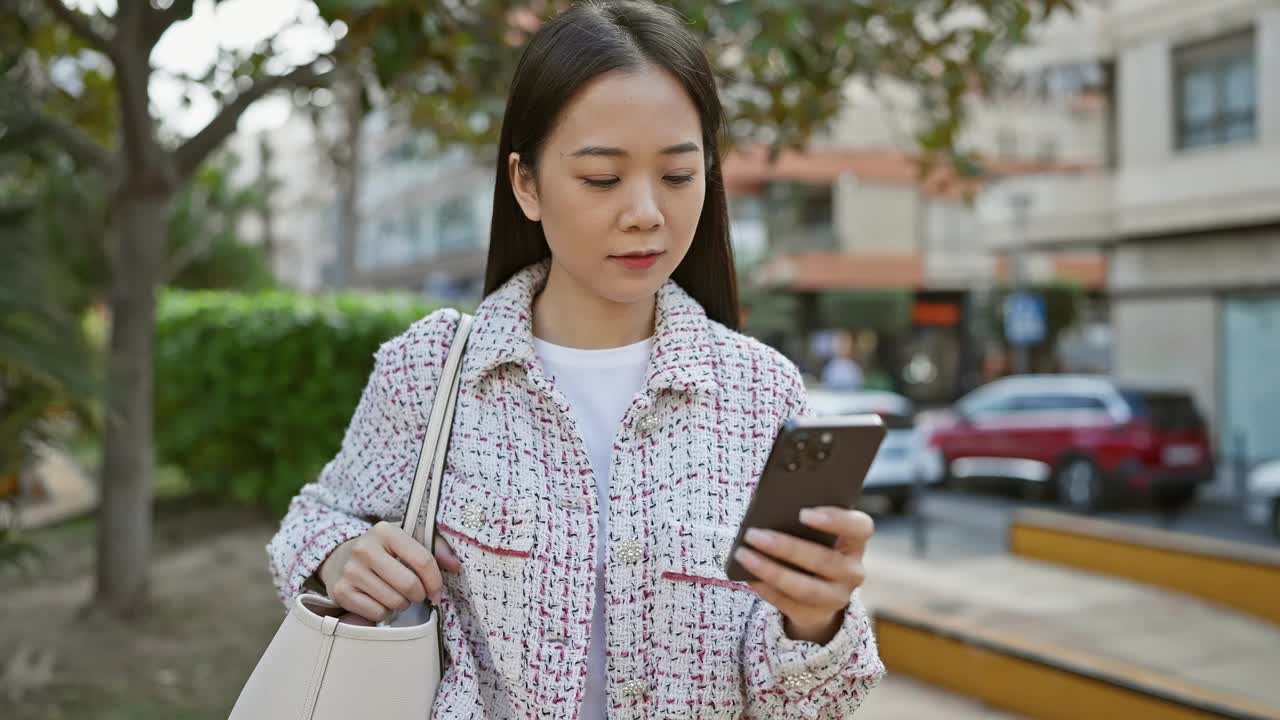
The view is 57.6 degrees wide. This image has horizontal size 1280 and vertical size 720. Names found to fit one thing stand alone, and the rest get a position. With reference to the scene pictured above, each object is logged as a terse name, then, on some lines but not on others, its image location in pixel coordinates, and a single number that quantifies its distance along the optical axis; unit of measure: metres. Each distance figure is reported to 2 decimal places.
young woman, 1.65
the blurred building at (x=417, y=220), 39.06
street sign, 20.53
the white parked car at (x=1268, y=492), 11.68
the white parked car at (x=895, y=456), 13.56
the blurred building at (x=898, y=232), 32.09
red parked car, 14.04
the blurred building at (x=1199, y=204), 16.36
